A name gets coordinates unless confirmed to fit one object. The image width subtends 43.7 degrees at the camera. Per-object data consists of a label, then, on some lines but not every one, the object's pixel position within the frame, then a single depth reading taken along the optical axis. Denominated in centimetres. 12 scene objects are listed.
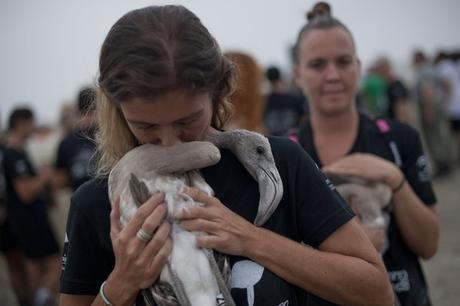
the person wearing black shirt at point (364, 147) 235
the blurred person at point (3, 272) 659
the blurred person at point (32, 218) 641
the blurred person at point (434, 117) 1121
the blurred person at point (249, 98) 347
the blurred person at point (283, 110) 787
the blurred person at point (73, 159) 589
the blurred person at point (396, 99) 914
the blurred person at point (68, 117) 709
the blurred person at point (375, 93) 1055
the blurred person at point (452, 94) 1152
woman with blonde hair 149
